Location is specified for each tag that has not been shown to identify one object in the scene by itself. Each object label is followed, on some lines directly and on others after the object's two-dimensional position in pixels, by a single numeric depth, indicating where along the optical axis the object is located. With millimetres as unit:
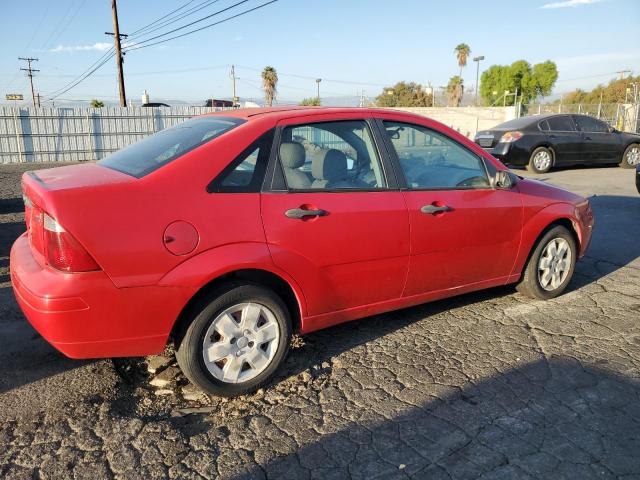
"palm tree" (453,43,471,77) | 77262
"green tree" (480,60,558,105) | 81188
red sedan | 2549
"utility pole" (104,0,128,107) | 26625
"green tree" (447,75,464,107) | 70875
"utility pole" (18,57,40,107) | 61659
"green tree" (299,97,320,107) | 41809
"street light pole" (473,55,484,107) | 43112
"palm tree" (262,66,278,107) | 55281
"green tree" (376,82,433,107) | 64500
